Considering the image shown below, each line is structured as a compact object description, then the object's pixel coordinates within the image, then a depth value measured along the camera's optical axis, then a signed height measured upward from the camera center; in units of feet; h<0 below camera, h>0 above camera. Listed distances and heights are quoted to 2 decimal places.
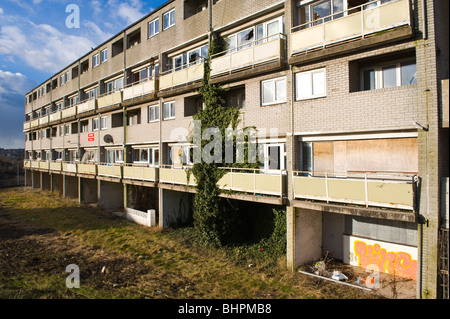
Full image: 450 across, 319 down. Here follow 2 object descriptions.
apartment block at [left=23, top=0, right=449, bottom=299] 26.50 +4.73
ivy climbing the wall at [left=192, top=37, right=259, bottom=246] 42.80 -3.39
